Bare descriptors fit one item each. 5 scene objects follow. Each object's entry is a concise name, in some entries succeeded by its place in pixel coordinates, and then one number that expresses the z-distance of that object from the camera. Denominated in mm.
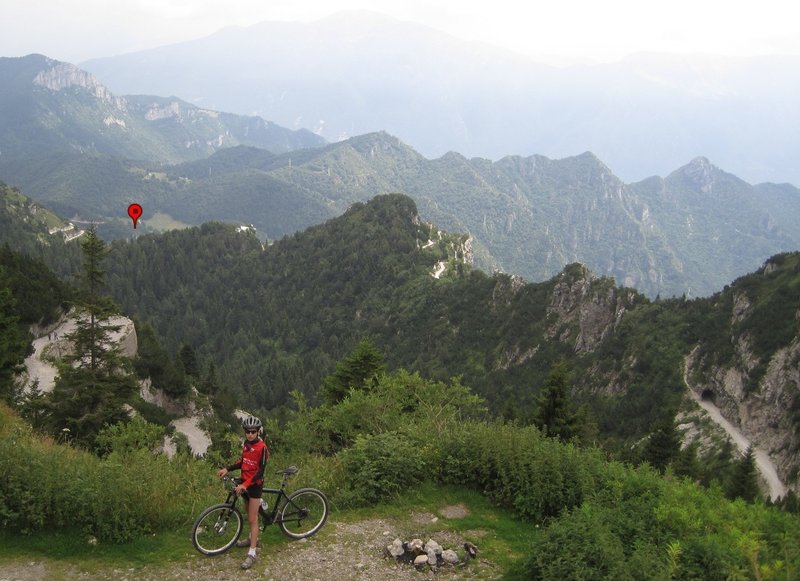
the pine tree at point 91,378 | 22375
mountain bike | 10250
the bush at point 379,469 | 12414
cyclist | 10086
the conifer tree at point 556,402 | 33938
